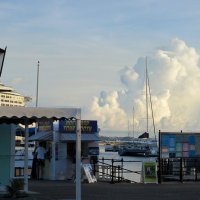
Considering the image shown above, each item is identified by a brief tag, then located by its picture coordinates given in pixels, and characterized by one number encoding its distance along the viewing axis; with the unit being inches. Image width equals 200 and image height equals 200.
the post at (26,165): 810.9
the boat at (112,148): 5955.7
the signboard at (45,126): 1202.0
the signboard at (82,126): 1180.5
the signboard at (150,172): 1096.8
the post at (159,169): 1096.2
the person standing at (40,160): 1203.9
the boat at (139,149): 4140.3
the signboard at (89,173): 1099.3
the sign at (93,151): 1211.2
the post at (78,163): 672.4
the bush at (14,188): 740.6
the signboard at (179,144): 1199.6
